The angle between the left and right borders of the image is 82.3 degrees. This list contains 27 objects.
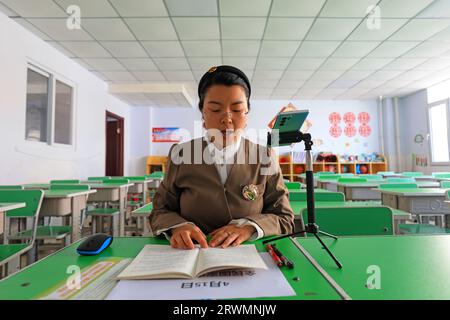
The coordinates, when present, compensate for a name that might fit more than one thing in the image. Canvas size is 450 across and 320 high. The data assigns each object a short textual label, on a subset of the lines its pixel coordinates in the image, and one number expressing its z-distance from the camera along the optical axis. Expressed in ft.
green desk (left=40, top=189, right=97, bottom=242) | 7.32
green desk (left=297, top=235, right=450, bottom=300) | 1.49
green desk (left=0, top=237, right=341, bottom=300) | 1.47
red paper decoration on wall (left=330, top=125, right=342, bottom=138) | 23.75
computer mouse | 2.18
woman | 2.54
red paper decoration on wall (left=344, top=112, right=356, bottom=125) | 23.85
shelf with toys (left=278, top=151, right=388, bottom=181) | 22.49
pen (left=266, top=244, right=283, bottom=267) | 1.87
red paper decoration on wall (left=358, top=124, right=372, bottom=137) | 23.82
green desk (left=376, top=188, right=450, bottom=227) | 7.68
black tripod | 2.07
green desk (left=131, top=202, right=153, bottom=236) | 5.18
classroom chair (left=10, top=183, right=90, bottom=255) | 6.89
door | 21.76
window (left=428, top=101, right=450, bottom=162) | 18.88
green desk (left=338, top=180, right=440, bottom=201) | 10.49
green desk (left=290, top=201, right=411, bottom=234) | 4.94
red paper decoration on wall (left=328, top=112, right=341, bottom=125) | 23.80
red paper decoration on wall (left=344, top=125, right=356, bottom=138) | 23.85
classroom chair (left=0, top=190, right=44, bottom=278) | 5.21
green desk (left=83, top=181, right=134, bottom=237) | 10.25
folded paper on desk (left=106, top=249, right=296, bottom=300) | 1.44
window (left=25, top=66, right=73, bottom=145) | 11.70
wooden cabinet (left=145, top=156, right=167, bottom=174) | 22.81
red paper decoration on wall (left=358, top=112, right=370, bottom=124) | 23.82
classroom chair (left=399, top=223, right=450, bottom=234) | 7.21
